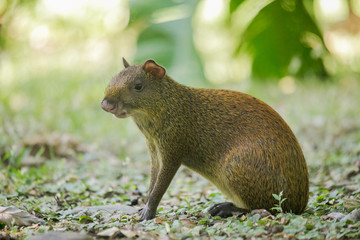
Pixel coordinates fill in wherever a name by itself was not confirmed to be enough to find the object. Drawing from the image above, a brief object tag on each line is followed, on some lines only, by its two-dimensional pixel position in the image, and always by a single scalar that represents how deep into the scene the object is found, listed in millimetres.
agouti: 7828
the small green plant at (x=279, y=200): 7361
